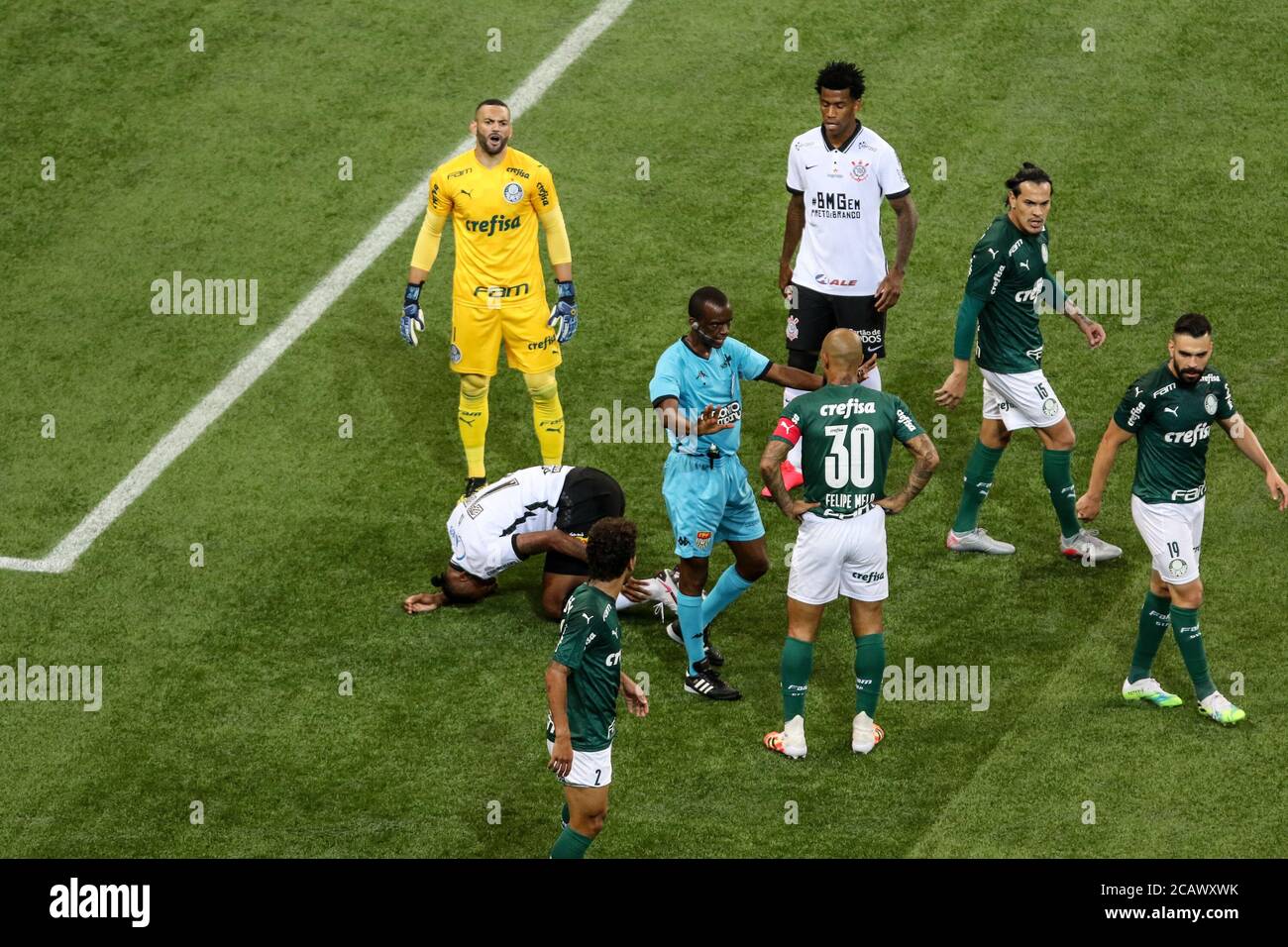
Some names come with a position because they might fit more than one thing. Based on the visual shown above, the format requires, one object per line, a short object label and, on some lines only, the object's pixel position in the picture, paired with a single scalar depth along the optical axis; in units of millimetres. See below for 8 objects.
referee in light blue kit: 11969
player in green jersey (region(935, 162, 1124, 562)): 13086
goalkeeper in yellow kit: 13852
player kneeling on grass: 13094
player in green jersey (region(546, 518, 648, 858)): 10086
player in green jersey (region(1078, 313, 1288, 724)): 11703
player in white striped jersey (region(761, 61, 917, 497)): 13688
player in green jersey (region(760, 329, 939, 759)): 11406
